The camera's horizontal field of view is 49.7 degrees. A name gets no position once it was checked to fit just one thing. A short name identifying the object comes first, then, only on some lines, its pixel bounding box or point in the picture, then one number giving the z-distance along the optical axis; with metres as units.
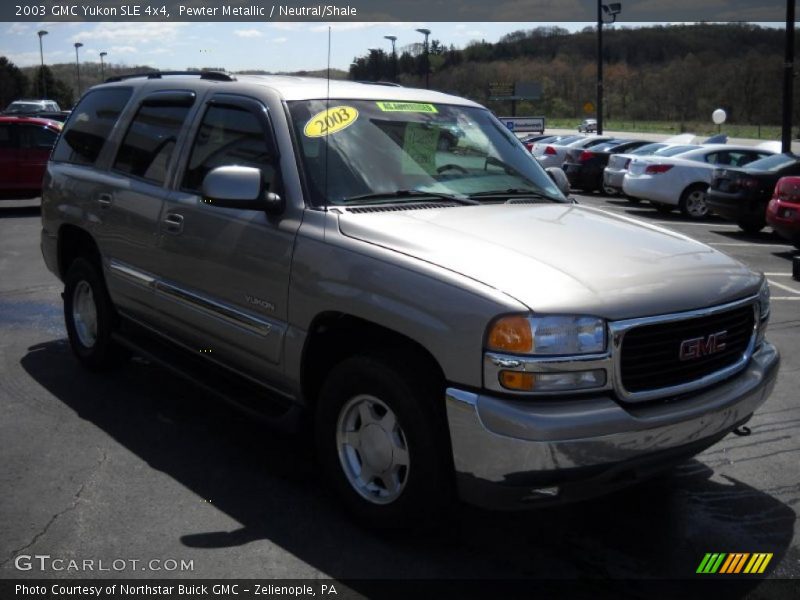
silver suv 3.13
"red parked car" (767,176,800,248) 11.49
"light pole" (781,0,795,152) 19.83
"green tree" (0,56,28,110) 75.50
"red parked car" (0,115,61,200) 16.95
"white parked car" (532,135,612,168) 25.59
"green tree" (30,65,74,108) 81.75
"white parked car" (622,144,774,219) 17.02
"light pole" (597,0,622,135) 33.81
